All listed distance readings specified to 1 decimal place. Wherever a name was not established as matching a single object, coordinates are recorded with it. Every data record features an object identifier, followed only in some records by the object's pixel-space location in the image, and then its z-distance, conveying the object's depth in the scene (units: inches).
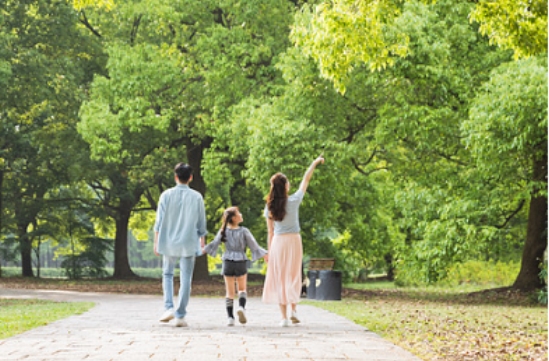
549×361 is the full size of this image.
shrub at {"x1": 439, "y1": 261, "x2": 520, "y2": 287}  1411.7
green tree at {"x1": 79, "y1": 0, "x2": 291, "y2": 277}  1019.3
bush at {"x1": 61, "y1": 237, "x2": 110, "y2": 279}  1520.7
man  429.1
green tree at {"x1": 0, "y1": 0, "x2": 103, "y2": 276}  1171.9
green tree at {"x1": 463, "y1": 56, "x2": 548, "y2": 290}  720.3
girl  458.9
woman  435.5
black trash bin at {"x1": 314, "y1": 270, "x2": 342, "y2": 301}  788.0
